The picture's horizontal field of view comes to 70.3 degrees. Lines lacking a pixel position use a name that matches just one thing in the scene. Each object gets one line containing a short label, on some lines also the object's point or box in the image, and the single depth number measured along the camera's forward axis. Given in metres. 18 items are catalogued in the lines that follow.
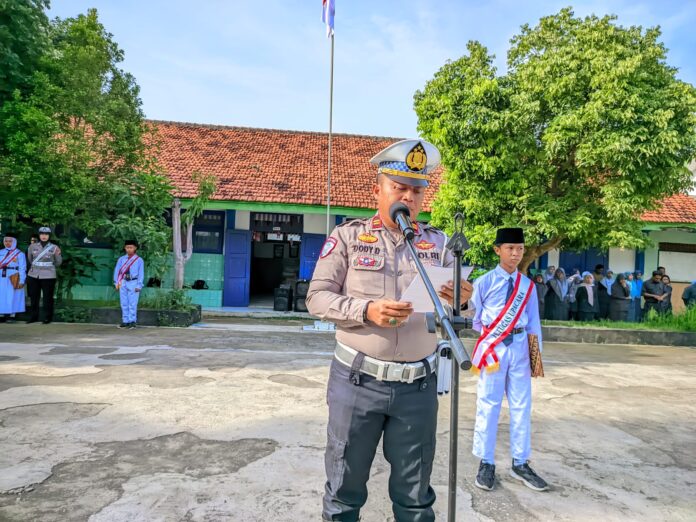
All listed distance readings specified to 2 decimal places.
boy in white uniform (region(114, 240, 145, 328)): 9.70
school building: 13.61
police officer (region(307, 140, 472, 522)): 2.06
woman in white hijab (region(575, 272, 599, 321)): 12.65
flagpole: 11.35
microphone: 1.78
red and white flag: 11.35
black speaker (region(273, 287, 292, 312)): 13.94
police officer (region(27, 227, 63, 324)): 9.79
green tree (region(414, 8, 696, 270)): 9.35
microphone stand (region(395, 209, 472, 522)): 1.67
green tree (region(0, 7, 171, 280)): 9.67
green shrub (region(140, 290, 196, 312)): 10.67
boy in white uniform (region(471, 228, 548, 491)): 3.21
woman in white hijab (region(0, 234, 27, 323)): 9.62
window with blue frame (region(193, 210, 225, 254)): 14.45
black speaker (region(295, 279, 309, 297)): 13.71
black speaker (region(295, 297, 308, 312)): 13.79
